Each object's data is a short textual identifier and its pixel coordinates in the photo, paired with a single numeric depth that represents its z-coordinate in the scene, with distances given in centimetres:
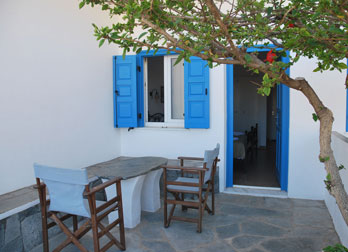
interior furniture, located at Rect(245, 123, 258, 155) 758
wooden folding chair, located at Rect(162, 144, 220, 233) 338
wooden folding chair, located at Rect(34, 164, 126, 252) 250
